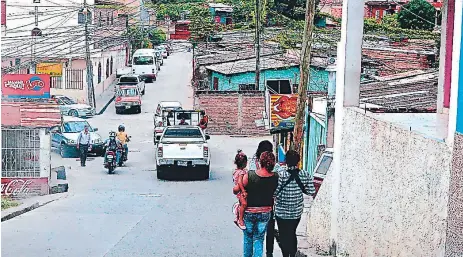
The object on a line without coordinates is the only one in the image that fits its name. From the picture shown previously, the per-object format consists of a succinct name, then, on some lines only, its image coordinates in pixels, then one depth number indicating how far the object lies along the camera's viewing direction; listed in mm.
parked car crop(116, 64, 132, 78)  69788
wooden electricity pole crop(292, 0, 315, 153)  19141
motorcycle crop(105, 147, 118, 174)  29656
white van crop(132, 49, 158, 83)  67625
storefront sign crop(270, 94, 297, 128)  31844
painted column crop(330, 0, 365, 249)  11336
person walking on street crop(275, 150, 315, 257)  10180
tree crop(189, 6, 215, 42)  63500
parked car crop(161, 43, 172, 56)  82469
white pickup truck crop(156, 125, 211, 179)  27109
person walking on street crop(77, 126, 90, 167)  31359
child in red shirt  9727
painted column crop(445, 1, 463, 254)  6613
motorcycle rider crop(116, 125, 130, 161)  30750
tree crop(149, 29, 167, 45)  86875
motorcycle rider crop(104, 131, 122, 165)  29953
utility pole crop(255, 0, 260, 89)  42481
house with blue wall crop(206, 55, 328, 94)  46312
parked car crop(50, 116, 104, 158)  35938
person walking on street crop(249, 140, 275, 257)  11167
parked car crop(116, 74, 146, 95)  55969
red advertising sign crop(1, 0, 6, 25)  51556
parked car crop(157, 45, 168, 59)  83806
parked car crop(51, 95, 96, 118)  48969
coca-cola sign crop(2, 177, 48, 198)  22328
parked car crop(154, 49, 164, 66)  77438
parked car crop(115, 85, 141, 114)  53844
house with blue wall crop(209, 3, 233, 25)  80750
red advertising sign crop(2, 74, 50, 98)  27734
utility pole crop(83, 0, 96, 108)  50822
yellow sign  55500
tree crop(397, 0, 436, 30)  48906
